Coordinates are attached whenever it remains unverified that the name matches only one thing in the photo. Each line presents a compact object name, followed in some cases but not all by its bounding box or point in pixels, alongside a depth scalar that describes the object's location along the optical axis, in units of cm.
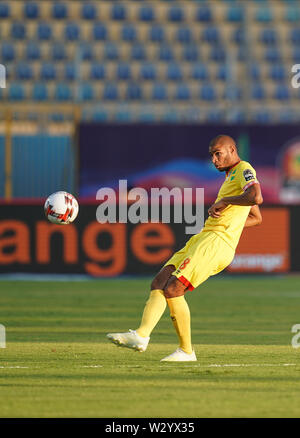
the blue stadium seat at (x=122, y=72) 3925
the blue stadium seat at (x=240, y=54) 4075
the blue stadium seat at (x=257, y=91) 3997
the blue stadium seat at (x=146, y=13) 4088
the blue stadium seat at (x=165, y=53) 4028
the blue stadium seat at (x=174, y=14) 4128
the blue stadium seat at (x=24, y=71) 3888
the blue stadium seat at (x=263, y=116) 3425
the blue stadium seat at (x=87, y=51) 3953
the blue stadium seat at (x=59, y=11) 3934
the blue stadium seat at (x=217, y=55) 4050
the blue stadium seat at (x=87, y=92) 3875
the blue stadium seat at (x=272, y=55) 4119
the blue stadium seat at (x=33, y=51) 3903
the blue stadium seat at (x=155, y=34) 4088
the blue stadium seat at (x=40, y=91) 3841
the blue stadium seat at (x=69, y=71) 3916
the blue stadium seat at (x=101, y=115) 3158
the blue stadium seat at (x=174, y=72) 3966
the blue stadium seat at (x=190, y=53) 4047
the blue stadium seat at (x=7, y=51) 3766
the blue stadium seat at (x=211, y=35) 4166
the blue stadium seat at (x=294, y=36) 4188
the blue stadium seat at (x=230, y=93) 3016
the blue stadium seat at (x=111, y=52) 3950
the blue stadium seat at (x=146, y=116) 3002
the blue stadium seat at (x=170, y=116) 2795
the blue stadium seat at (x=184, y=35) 4128
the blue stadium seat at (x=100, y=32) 4028
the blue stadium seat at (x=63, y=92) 3819
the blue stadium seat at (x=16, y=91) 3803
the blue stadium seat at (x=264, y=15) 4203
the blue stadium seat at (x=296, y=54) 4072
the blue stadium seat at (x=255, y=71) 4041
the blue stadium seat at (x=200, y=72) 3934
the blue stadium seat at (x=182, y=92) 3900
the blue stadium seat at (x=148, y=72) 3956
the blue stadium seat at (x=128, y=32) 4056
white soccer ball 1112
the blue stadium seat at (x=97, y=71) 3934
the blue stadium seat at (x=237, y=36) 4169
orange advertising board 2319
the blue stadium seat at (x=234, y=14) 4147
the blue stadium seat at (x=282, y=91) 4000
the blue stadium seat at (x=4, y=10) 3744
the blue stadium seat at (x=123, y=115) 3072
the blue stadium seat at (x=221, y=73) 3972
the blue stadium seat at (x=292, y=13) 4206
